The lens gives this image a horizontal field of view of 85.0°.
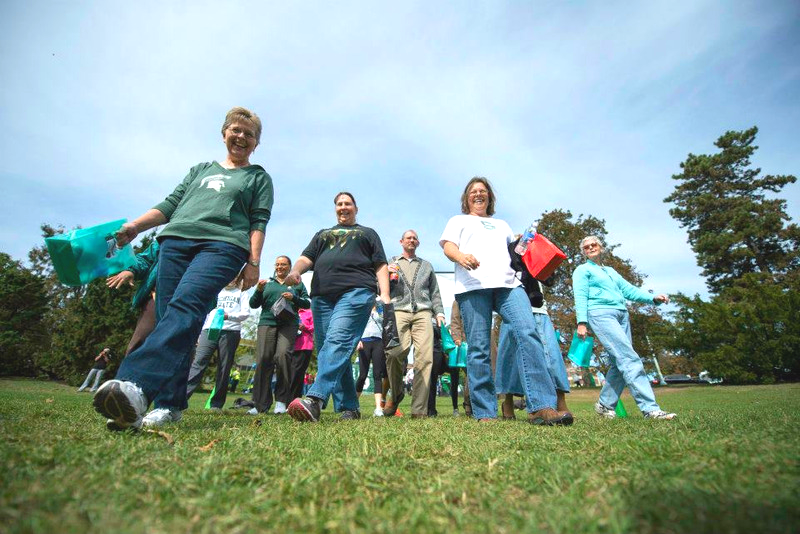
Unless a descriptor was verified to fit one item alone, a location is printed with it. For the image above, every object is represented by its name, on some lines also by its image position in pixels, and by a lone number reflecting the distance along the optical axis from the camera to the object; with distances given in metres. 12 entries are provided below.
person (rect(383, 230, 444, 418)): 5.86
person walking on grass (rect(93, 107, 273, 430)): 2.74
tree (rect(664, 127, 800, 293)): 36.62
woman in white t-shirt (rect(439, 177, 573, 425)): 4.05
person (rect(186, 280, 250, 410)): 6.69
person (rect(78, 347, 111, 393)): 17.39
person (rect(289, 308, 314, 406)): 6.52
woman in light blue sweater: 5.16
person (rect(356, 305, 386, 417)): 7.40
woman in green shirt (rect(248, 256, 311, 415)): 6.46
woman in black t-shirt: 4.16
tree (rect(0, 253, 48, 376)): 30.56
